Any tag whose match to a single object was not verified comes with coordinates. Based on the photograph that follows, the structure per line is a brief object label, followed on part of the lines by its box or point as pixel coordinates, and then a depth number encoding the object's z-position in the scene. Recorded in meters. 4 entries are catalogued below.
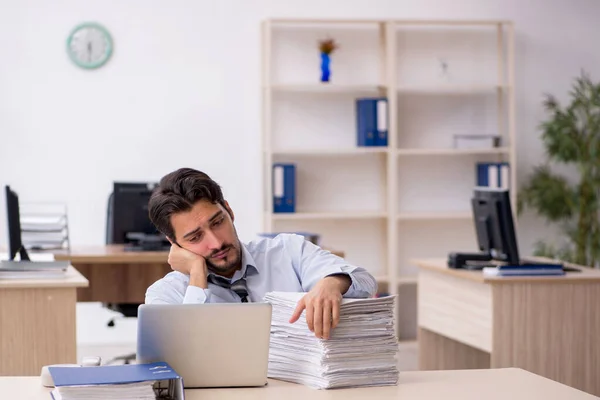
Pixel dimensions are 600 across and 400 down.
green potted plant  6.50
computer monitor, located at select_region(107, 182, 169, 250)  5.50
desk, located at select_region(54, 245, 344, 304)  5.22
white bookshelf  6.59
